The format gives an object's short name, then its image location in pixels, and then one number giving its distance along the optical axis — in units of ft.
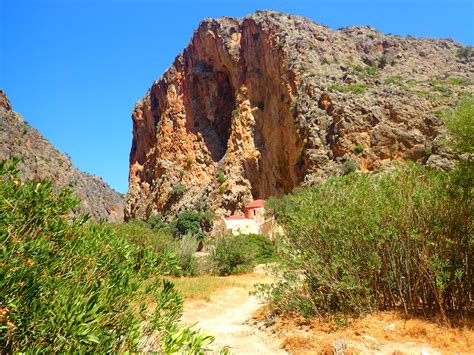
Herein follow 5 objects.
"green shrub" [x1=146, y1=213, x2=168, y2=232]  152.04
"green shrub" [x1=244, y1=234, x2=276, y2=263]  82.23
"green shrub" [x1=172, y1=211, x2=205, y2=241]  140.56
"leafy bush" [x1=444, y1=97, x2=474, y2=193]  21.61
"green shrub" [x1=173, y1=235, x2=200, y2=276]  57.80
